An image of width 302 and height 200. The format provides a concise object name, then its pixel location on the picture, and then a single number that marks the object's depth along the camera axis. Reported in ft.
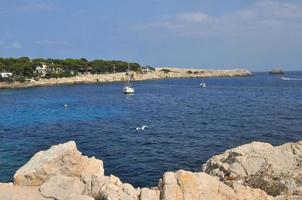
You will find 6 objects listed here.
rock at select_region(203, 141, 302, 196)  76.48
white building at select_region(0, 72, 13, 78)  632.96
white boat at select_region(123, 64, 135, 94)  475.72
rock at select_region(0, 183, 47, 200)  72.95
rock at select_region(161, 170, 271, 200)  67.46
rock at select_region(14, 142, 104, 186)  79.41
